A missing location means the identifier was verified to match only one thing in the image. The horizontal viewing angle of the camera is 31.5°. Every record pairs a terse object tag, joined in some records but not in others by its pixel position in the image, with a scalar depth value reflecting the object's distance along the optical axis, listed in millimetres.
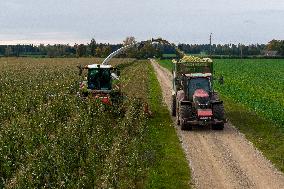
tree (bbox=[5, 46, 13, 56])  158250
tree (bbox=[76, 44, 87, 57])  127838
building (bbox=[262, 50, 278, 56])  148625
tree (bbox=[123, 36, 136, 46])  115744
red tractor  21266
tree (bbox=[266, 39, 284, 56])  148000
